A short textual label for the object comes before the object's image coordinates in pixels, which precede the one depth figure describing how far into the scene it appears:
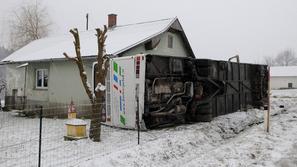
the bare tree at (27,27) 36.09
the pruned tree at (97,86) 8.89
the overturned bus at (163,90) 10.28
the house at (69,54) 15.61
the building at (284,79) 60.96
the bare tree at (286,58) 119.31
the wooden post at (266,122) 10.49
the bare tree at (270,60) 124.49
